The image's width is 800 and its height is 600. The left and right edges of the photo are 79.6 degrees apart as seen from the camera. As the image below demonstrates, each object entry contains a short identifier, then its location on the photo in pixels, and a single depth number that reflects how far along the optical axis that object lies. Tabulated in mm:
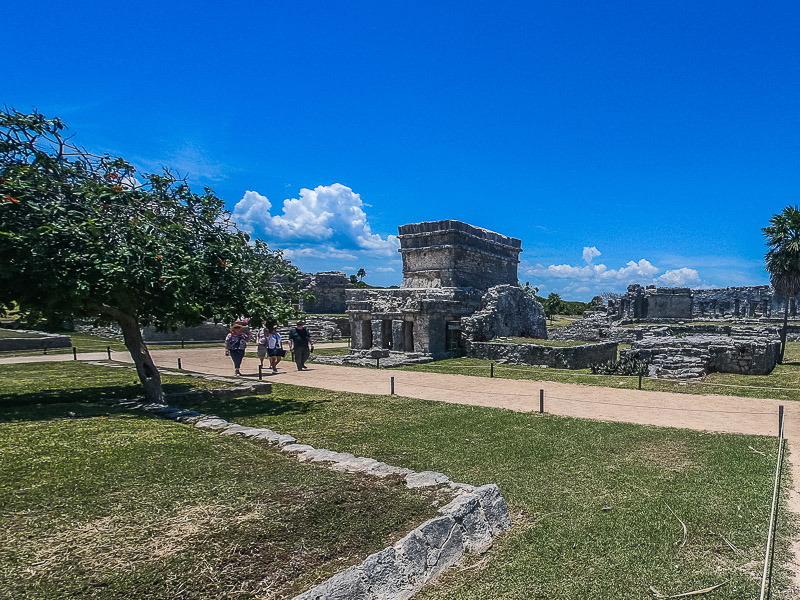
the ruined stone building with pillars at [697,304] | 37250
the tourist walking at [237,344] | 15344
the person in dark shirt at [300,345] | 16438
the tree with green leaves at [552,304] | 56441
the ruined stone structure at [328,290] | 35438
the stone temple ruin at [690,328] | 14547
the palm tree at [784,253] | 18844
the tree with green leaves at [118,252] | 7438
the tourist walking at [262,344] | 16725
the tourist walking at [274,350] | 16406
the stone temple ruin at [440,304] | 19922
